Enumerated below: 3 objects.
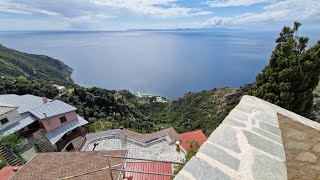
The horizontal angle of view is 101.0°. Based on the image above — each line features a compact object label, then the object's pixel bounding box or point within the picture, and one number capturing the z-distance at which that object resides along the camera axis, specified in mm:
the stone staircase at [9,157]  10143
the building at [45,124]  12021
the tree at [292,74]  6533
